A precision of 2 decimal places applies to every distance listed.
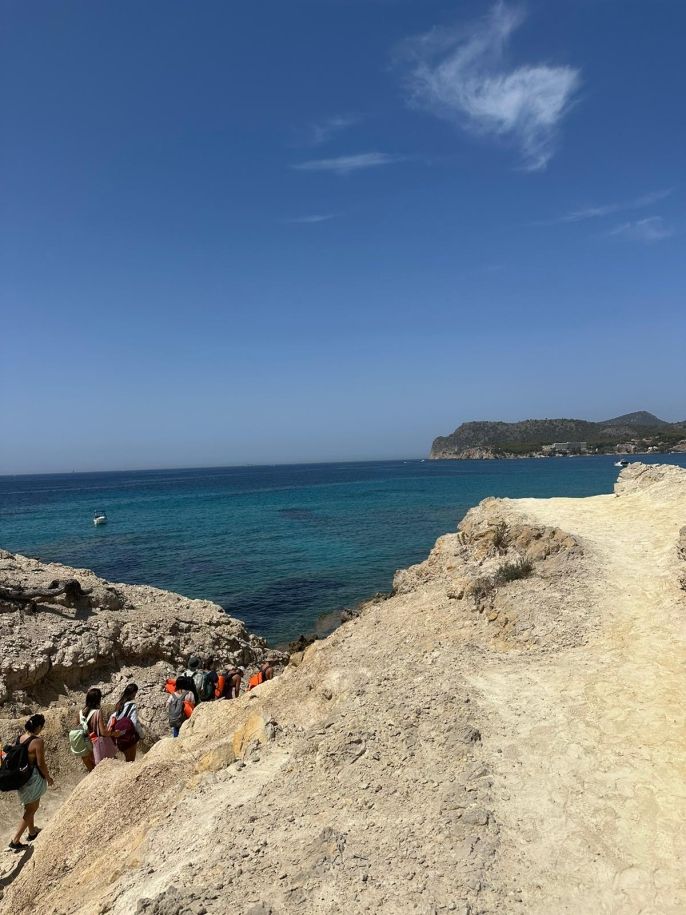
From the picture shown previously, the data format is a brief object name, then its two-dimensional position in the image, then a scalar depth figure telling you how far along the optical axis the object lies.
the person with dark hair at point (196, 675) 11.09
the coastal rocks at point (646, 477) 17.70
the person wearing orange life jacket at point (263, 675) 11.69
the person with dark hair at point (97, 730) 8.73
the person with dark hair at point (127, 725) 8.82
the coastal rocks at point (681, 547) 11.03
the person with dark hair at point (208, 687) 11.24
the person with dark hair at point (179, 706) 9.78
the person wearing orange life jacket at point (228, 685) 11.43
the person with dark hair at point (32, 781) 7.41
